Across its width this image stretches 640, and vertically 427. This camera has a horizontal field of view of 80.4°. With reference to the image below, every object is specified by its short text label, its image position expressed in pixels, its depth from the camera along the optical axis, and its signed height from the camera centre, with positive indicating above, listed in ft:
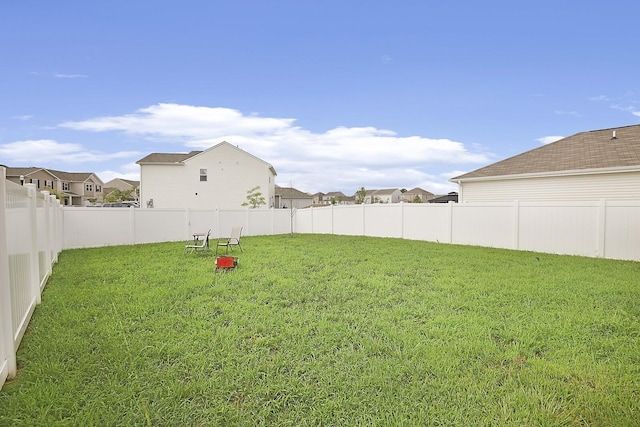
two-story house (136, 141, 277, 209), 99.45 +6.67
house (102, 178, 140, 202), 238.23 +11.81
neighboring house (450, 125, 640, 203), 41.06 +3.76
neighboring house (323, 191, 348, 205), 285.39 +6.56
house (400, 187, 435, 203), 292.40 +7.58
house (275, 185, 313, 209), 183.73 +2.96
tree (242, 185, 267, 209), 102.55 +1.34
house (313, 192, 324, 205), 283.22 +4.80
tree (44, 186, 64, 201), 145.69 +3.65
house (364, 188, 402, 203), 268.62 +6.85
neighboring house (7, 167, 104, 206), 156.87 +9.40
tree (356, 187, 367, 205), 209.04 +4.74
